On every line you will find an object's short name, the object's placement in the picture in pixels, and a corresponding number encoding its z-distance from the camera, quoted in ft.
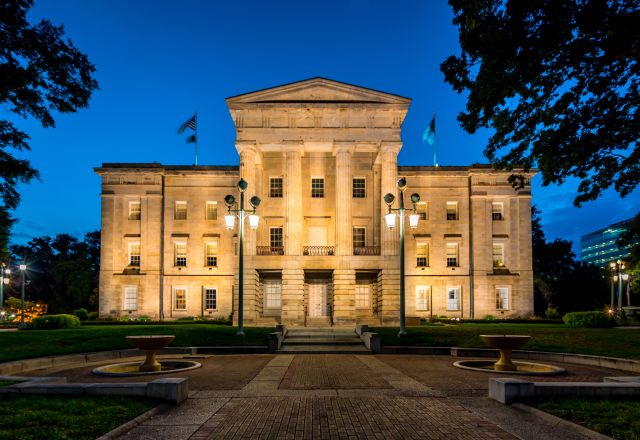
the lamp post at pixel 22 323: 103.50
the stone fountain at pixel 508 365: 51.06
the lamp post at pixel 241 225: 82.23
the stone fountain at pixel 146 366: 50.88
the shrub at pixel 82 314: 140.46
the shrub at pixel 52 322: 99.81
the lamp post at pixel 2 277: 134.69
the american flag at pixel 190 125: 142.63
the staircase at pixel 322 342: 73.92
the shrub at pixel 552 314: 146.30
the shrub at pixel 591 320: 106.97
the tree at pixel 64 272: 167.02
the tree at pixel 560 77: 30.60
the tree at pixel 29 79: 52.49
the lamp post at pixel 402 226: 81.10
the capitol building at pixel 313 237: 137.90
